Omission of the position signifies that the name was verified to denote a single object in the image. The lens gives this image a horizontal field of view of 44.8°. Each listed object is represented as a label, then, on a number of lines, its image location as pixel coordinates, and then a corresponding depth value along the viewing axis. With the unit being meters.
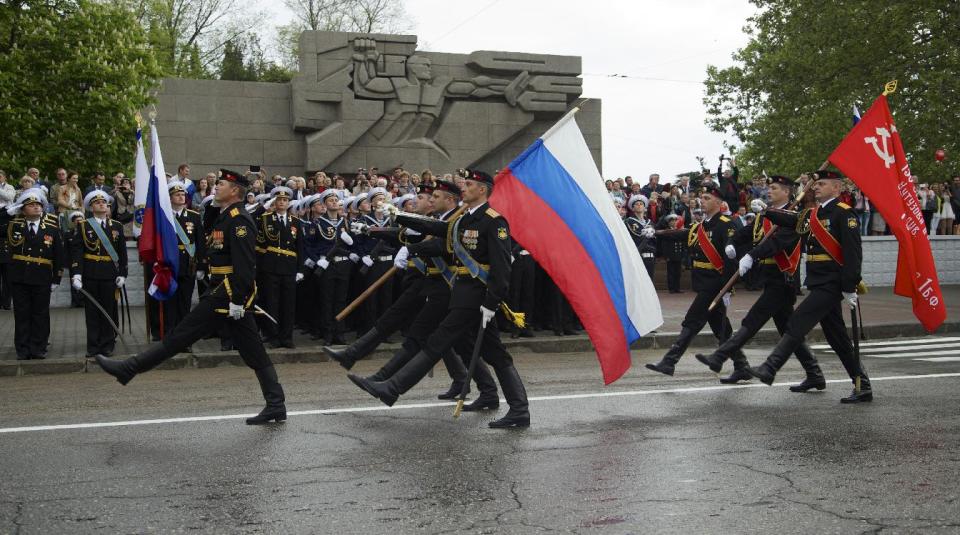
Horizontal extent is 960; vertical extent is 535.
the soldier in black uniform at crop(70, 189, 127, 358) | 13.80
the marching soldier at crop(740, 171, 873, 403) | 9.85
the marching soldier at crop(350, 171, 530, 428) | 8.68
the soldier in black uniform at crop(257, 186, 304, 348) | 14.43
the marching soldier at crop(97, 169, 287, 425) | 8.76
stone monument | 26.88
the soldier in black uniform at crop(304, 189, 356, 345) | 15.13
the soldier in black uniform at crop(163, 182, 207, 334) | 14.77
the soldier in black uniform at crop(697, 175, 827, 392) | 10.46
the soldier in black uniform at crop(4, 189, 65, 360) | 13.59
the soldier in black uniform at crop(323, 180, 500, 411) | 9.54
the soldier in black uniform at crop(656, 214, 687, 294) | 23.19
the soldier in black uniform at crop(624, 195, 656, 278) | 18.41
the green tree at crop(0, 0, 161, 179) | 26.61
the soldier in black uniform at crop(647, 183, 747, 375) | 11.90
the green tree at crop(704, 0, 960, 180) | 28.77
